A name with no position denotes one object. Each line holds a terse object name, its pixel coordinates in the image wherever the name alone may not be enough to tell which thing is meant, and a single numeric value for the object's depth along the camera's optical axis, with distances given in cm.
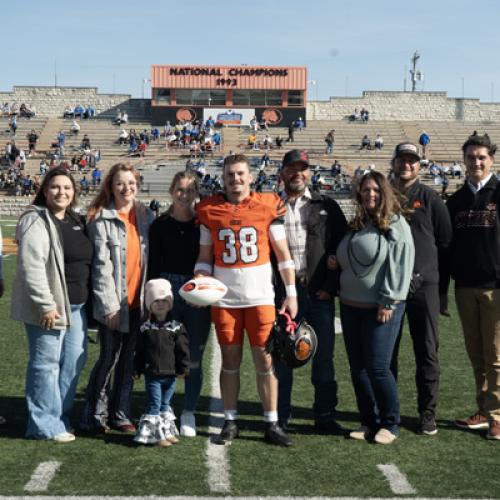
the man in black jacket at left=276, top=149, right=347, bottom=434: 505
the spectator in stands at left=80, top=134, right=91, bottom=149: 4044
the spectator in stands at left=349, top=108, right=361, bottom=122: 4988
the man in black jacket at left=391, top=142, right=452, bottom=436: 505
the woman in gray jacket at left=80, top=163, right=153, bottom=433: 496
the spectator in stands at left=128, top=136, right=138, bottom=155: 4054
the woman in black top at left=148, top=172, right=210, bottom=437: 500
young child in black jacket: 481
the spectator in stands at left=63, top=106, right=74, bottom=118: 4912
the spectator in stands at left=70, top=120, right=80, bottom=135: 4456
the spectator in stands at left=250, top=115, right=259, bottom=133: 4575
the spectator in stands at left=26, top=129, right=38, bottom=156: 3988
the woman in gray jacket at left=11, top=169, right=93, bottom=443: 473
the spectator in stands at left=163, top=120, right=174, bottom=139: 4392
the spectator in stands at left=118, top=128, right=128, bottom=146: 4284
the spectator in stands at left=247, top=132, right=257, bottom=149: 4200
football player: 479
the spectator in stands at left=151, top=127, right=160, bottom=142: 4356
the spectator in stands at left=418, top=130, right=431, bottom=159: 3952
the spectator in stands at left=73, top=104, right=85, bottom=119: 4894
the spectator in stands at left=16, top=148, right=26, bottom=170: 3622
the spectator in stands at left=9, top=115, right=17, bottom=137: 4378
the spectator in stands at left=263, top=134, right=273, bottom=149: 4188
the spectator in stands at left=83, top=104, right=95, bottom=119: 4912
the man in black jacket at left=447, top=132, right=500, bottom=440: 511
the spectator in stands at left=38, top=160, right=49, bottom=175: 3450
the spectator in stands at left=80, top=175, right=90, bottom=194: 3083
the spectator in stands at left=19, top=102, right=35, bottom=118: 4809
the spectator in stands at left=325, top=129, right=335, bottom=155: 4128
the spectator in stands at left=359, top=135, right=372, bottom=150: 4247
